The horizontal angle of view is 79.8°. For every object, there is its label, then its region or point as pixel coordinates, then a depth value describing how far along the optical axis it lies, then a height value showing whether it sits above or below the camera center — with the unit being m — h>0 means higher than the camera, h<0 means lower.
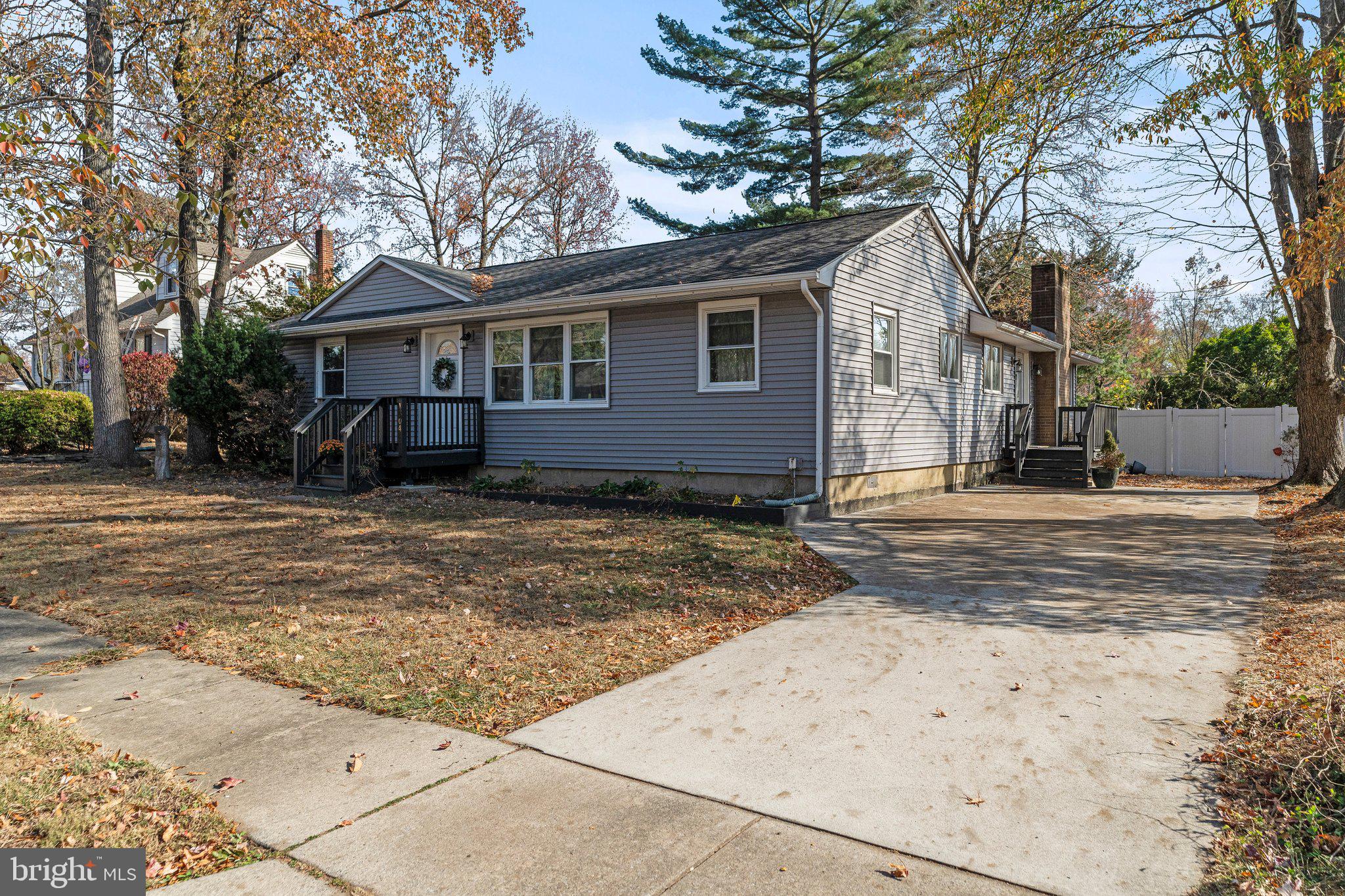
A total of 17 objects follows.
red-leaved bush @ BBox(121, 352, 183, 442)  20.91 +0.98
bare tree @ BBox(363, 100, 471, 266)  30.64 +8.98
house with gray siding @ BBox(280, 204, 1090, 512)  11.55 +1.13
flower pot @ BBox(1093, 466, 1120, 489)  16.45 -1.01
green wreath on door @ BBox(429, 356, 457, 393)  15.24 +1.05
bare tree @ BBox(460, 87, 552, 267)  30.88 +10.18
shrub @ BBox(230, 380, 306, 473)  15.74 +0.13
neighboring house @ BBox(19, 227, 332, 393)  30.67 +4.98
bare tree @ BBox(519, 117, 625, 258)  31.69 +9.25
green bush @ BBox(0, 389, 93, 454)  19.42 +0.21
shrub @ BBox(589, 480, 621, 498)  12.30 -0.95
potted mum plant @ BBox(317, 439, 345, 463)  13.54 -0.38
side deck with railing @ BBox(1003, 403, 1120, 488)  16.59 -0.46
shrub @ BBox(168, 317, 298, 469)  15.92 +0.89
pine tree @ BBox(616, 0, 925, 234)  24.97 +10.61
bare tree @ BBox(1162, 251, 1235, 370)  36.50 +5.30
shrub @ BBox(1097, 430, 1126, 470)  16.47 -0.60
